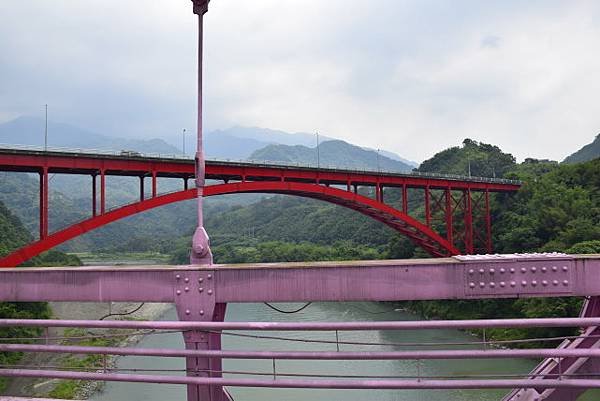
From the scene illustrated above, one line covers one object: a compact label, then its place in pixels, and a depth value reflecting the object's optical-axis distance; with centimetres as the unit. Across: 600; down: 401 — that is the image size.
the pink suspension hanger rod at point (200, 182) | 353
